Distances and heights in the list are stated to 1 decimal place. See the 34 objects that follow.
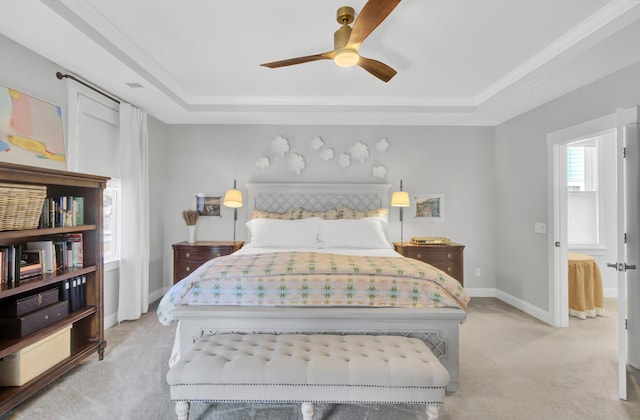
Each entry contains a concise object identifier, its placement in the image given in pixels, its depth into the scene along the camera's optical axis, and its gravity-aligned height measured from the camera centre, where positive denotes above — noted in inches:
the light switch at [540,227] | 150.3 -8.9
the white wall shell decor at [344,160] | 185.9 +30.8
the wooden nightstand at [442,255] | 168.4 -24.7
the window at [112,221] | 150.2 -4.3
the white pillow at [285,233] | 155.2 -11.3
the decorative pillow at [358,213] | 175.6 -1.4
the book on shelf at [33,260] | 91.4 -14.5
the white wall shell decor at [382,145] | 186.4 +39.8
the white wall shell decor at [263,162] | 185.3 +29.7
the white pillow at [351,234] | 154.9 -11.8
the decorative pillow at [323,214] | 175.9 -1.8
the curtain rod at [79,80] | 113.1 +50.9
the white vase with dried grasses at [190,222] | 178.1 -5.9
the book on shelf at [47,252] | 96.6 -12.5
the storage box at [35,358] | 82.0 -41.4
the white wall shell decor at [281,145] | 185.2 +39.7
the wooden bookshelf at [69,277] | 79.7 -20.2
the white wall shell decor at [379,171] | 186.7 +24.1
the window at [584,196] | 189.8 +8.3
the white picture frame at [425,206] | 189.6 +2.6
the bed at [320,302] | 89.7 -27.1
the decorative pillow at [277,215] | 174.2 -2.2
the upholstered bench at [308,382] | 69.0 -38.3
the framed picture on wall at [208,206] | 188.1 +3.5
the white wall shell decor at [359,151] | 185.8 +36.1
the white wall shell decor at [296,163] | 185.8 +29.1
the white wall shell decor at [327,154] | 185.5 +34.5
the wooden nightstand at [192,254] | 165.3 -22.9
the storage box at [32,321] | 84.1 -31.0
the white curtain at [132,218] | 146.6 -3.1
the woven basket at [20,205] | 78.2 +2.0
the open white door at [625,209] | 88.4 +0.0
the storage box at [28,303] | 85.4 -26.4
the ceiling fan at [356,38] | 73.7 +48.0
